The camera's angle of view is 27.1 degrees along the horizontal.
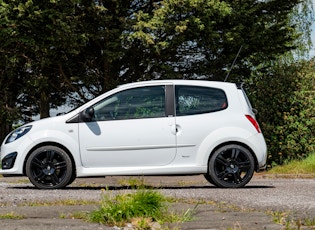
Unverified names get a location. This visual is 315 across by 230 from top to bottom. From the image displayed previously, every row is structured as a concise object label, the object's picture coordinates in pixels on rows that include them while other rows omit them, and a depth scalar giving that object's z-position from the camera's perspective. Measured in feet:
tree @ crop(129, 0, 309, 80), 60.08
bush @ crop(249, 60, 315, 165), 54.39
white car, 33.04
